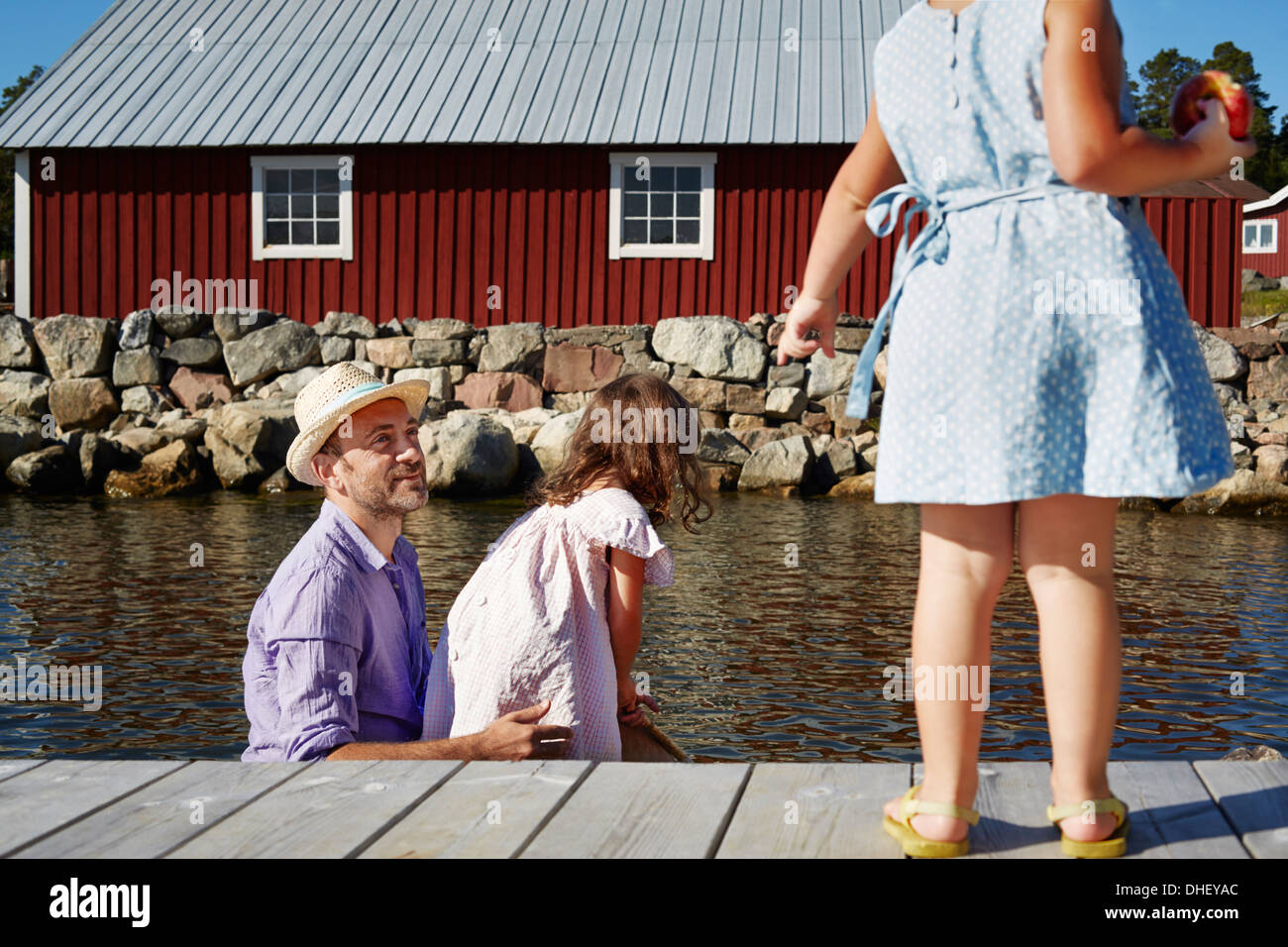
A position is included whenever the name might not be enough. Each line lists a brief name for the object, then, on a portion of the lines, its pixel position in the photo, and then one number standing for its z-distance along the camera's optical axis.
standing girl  2.13
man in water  3.10
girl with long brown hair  3.22
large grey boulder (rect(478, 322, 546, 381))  16.06
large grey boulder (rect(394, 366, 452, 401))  15.81
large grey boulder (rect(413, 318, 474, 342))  16.22
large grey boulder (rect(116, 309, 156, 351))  16.33
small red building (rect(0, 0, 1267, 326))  16.25
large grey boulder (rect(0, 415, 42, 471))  14.25
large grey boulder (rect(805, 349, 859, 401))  15.27
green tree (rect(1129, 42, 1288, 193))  53.38
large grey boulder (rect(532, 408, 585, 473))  13.81
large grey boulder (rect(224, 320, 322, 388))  16.12
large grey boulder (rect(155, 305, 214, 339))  16.30
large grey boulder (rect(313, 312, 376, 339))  16.44
